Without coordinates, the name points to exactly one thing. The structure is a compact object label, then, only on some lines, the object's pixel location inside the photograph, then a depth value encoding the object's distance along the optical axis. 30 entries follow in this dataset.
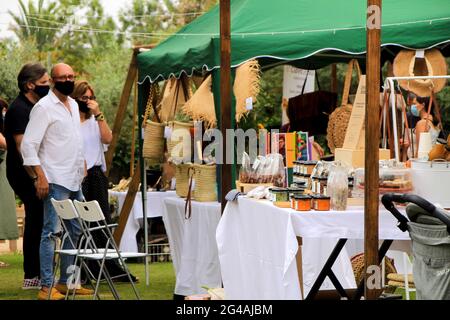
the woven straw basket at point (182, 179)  17.09
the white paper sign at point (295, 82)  21.44
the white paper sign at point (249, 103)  15.70
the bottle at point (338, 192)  11.09
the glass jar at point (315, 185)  11.76
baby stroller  9.03
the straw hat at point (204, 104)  16.31
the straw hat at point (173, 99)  18.20
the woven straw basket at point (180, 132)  17.14
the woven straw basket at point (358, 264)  14.63
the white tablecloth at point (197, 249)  16.23
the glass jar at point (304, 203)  11.11
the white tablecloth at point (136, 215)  20.53
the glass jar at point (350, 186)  11.55
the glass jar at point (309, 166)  12.83
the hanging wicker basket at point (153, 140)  18.41
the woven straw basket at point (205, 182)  16.37
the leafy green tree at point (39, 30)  69.56
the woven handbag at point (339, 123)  16.56
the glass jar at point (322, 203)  11.10
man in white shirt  15.55
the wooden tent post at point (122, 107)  19.30
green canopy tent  16.42
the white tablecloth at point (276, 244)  10.92
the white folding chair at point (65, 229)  14.12
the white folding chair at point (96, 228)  13.84
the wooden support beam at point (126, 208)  19.11
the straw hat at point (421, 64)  16.61
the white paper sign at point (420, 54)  16.59
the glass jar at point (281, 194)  11.84
